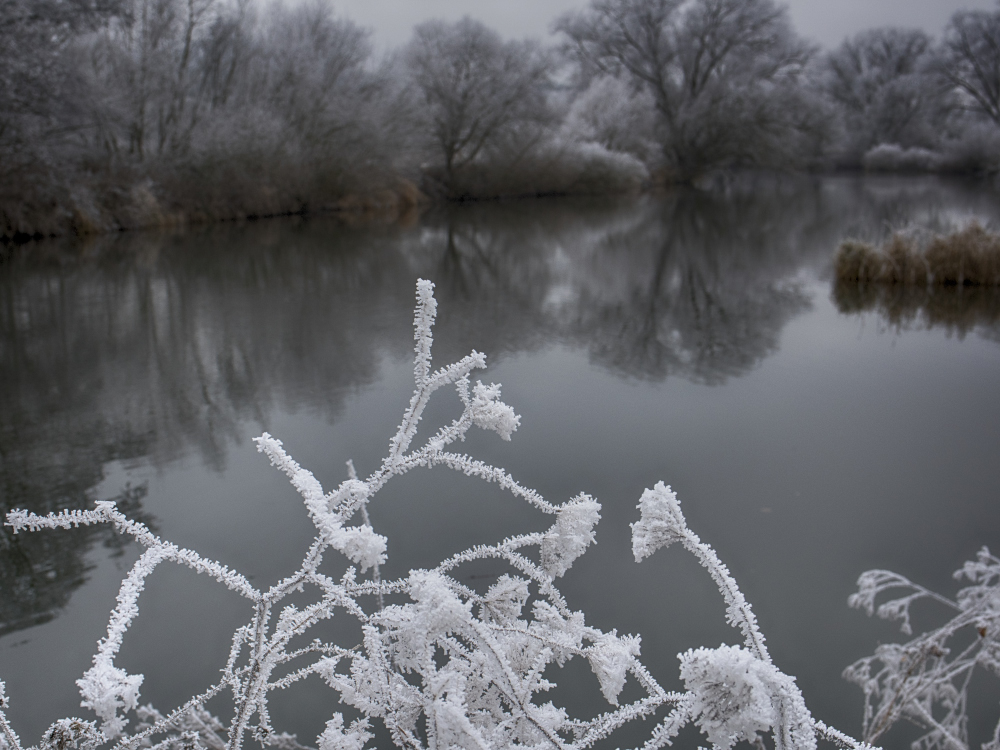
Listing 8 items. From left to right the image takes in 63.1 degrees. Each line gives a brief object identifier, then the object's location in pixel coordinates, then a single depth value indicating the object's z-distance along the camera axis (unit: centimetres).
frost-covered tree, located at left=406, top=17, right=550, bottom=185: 2723
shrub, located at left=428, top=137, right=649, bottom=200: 2812
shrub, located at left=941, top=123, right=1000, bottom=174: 3686
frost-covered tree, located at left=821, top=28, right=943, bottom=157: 4256
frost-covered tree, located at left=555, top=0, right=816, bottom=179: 3381
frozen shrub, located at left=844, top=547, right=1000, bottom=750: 174
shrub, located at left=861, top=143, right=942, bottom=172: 4053
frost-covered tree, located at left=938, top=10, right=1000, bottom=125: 3934
